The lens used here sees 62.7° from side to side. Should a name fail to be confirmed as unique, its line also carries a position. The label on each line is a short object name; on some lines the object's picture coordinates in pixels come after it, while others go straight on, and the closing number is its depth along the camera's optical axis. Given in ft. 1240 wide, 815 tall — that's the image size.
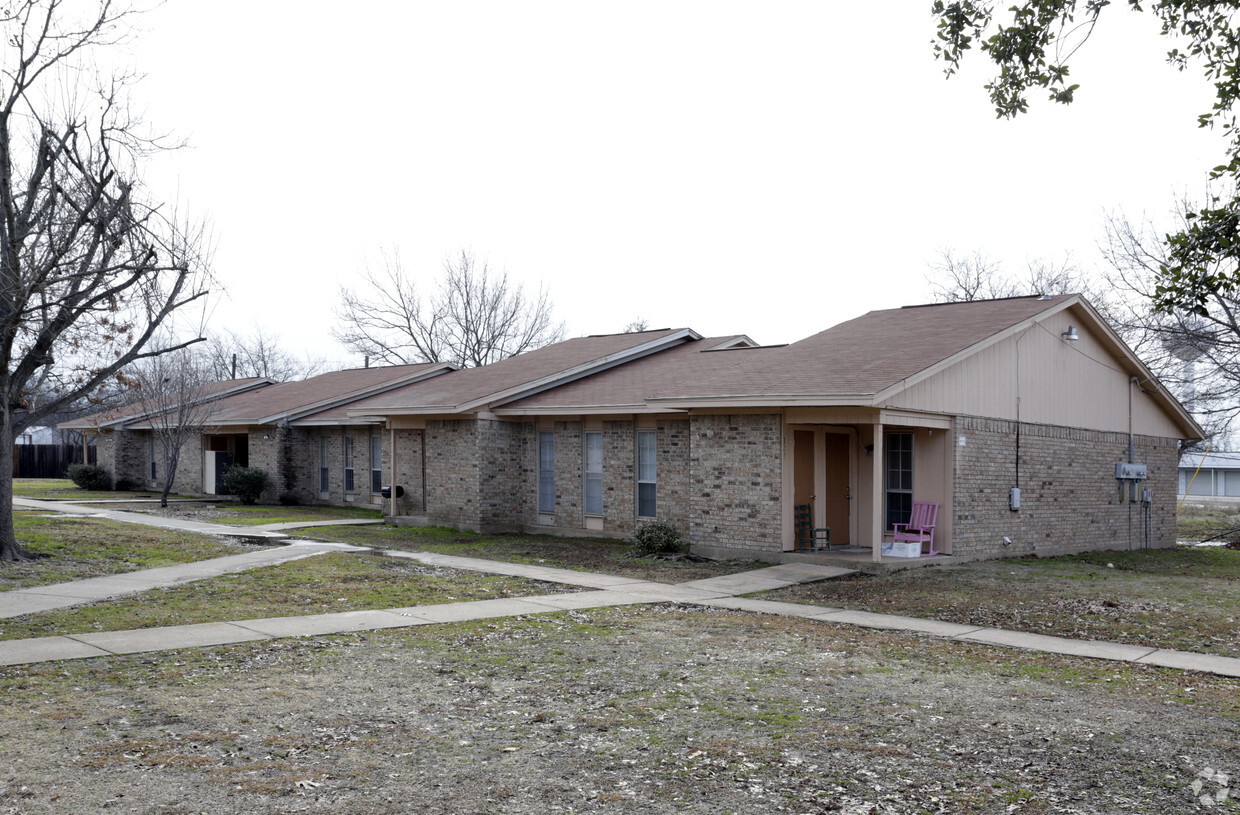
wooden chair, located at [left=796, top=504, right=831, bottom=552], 56.44
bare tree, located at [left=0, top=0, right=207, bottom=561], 46.52
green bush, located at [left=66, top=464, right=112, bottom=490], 119.97
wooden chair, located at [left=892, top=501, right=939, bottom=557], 54.54
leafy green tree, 30.45
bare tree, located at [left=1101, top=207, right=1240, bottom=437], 90.89
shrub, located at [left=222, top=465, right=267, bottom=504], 96.73
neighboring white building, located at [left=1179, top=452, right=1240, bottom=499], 174.09
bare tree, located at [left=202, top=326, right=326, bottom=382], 226.79
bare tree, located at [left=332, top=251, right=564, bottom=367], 156.15
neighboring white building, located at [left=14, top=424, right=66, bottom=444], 235.63
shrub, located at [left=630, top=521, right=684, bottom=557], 57.21
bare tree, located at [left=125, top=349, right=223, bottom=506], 93.76
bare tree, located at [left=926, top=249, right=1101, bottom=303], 140.87
